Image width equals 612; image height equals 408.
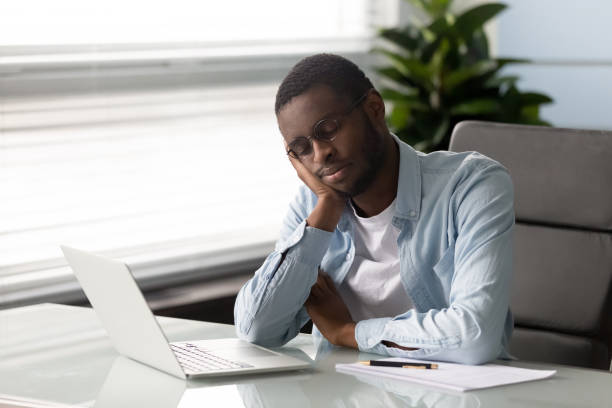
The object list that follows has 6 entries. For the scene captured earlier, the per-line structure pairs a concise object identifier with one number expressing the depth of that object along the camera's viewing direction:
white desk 2.94
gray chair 3.63
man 3.24
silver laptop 3.02
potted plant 5.78
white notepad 3.00
